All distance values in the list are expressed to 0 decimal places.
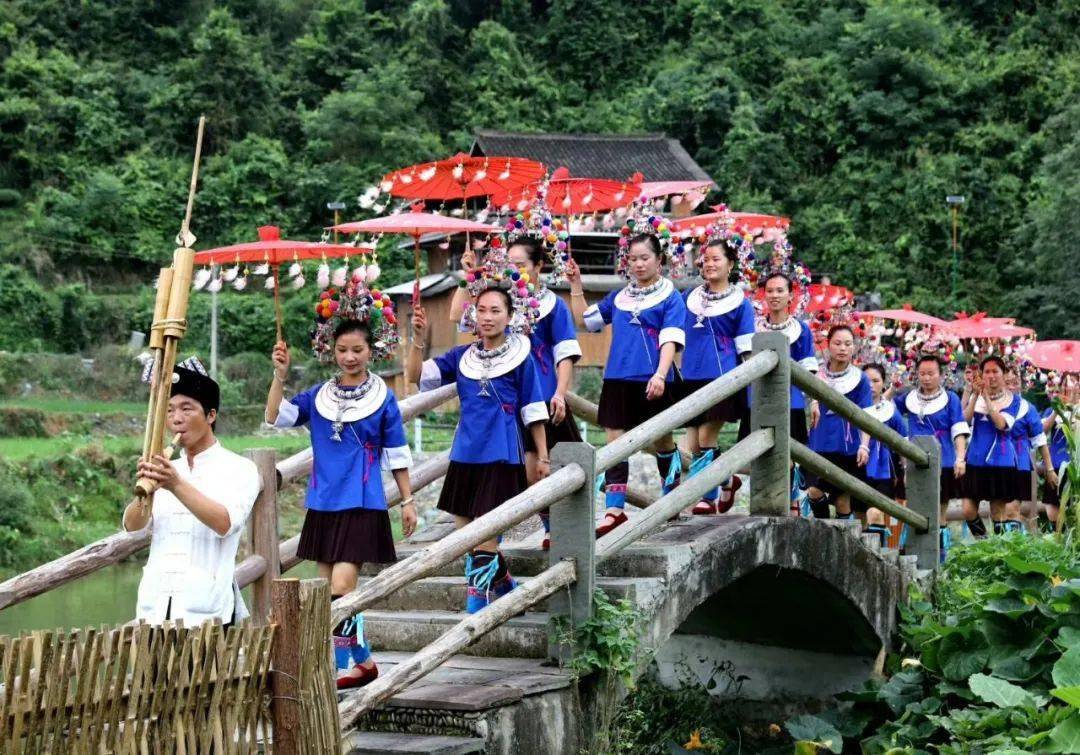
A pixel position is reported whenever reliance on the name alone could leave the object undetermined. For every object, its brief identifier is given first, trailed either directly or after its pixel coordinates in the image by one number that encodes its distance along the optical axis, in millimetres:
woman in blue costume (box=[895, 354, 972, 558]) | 11539
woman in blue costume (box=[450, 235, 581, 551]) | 7500
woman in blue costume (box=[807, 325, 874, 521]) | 10109
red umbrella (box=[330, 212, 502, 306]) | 7836
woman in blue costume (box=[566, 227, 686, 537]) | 7988
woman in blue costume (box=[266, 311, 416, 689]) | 6469
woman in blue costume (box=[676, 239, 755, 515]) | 8516
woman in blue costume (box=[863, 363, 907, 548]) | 10906
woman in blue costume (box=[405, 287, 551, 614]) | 7113
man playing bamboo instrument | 5129
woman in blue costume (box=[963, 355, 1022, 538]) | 12047
